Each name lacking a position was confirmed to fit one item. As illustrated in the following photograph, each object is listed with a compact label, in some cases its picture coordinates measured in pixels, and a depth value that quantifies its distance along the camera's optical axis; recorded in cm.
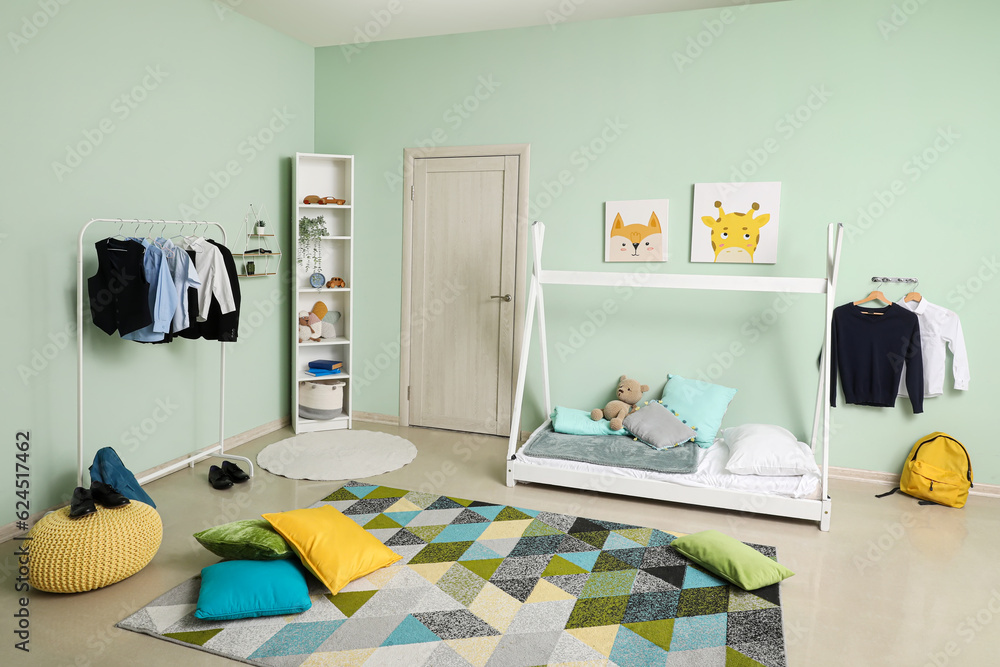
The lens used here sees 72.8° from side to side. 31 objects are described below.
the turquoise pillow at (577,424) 416
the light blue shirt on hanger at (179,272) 339
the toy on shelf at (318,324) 480
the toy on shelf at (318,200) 475
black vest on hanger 318
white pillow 346
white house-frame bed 336
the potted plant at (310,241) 476
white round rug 400
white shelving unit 479
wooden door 467
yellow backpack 367
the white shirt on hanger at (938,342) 378
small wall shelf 443
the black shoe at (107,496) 269
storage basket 482
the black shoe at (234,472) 380
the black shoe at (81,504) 259
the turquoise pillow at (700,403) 402
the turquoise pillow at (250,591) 241
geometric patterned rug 227
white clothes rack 308
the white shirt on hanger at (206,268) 358
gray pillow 389
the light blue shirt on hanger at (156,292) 325
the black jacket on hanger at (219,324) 369
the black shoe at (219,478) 368
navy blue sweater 383
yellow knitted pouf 251
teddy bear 419
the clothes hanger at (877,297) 390
